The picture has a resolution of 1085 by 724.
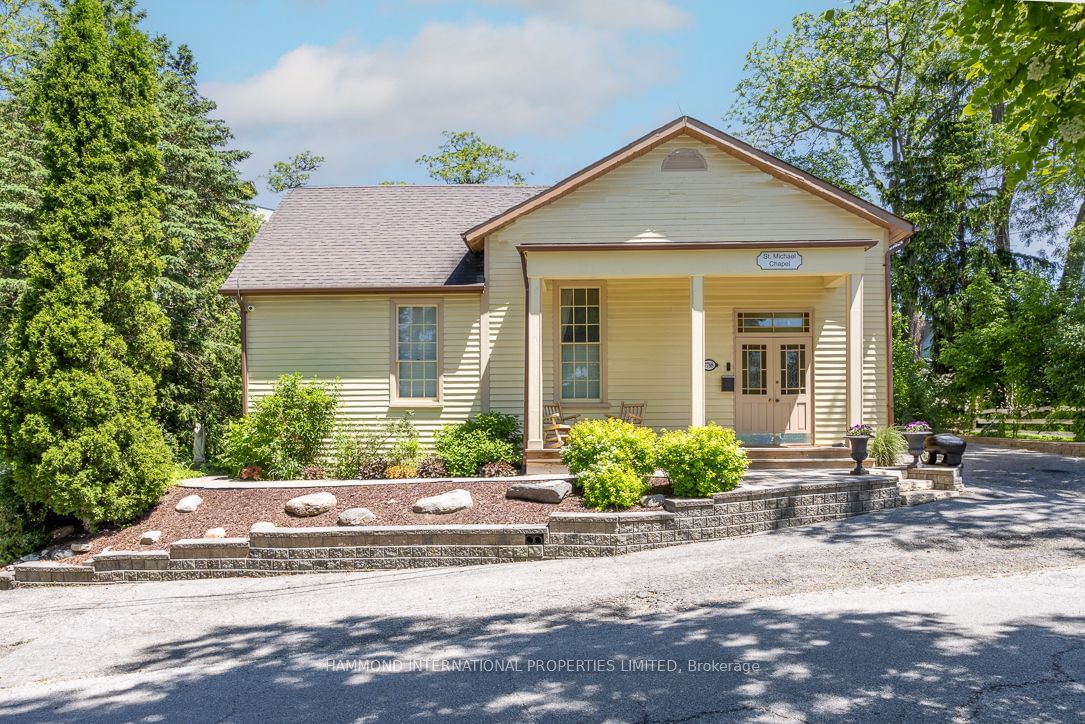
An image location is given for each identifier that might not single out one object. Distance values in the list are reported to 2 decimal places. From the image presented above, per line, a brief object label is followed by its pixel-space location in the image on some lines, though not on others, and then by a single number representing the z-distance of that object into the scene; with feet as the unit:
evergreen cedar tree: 32.99
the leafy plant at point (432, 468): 42.42
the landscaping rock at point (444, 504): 33.27
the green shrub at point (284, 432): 42.14
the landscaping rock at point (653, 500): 31.83
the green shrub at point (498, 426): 43.42
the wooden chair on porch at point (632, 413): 45.04
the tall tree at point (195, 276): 56.29
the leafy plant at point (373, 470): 43.04
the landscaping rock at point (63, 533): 34.91
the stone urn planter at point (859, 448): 36.42
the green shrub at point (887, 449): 40.96
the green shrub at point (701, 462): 31.76
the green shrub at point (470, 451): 41.71
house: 44.06
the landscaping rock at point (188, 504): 36.11
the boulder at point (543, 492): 33.24
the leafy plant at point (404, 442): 43.83
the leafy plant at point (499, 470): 41.50
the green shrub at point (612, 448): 32.45
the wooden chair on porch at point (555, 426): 42.11
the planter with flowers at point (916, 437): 37.99
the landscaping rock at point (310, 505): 34.14
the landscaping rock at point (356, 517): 32.45
